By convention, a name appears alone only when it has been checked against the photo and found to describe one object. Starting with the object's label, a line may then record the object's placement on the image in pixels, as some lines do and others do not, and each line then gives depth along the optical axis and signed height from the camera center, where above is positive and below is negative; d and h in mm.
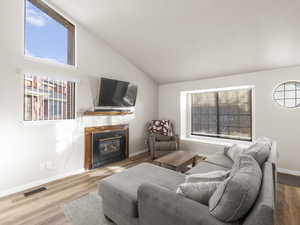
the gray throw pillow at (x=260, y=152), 1733 -450
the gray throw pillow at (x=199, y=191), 1204 -610
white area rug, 1830 -1252
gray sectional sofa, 978 -772
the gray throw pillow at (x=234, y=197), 965 -533
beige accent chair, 3980 -842
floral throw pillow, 4603 -419
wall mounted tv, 3551 +481
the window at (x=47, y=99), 2695 +261
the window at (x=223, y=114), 4012 -31
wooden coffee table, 2662 -853
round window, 3117 +379
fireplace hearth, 3408 -761
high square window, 2756 +1515
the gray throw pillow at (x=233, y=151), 2567 -656
